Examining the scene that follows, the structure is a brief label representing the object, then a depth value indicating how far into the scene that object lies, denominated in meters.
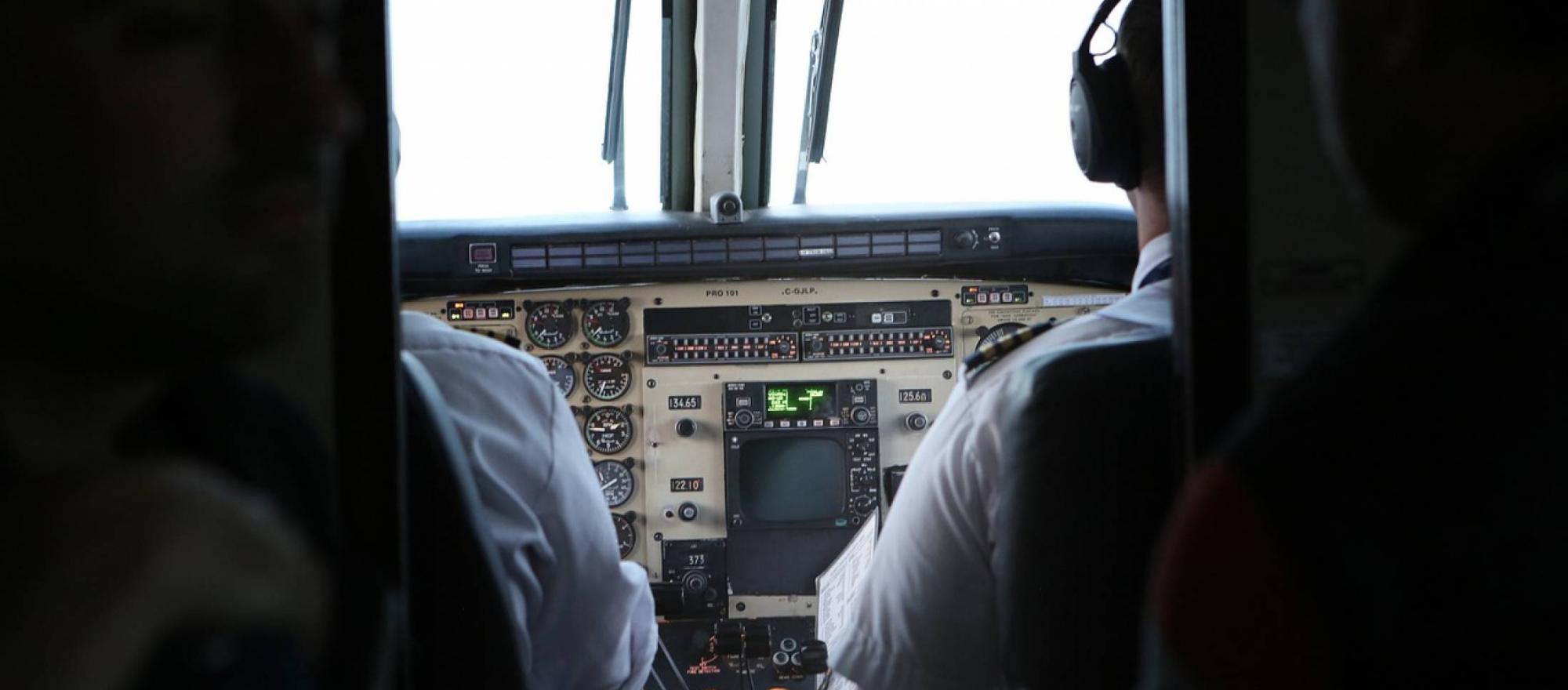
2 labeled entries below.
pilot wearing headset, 1.60
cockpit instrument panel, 3.48
